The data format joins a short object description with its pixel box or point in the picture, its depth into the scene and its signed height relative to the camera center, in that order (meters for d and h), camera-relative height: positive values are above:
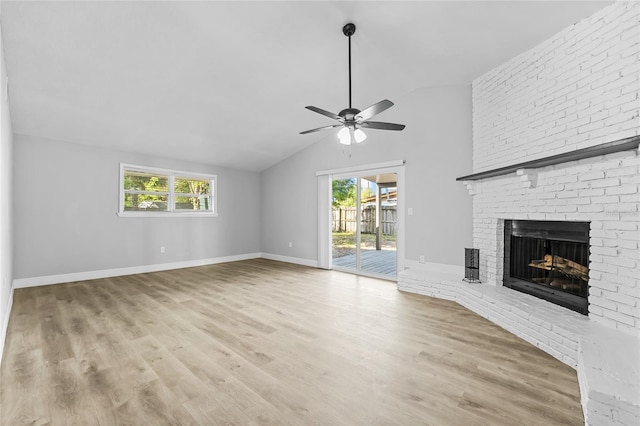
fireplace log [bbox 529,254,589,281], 2.79 -0.58
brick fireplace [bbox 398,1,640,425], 2.08 +0.26
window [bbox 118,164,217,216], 5.57 +0.41
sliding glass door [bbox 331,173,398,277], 5.39 -0.23
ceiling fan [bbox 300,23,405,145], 2.84 +0.95
